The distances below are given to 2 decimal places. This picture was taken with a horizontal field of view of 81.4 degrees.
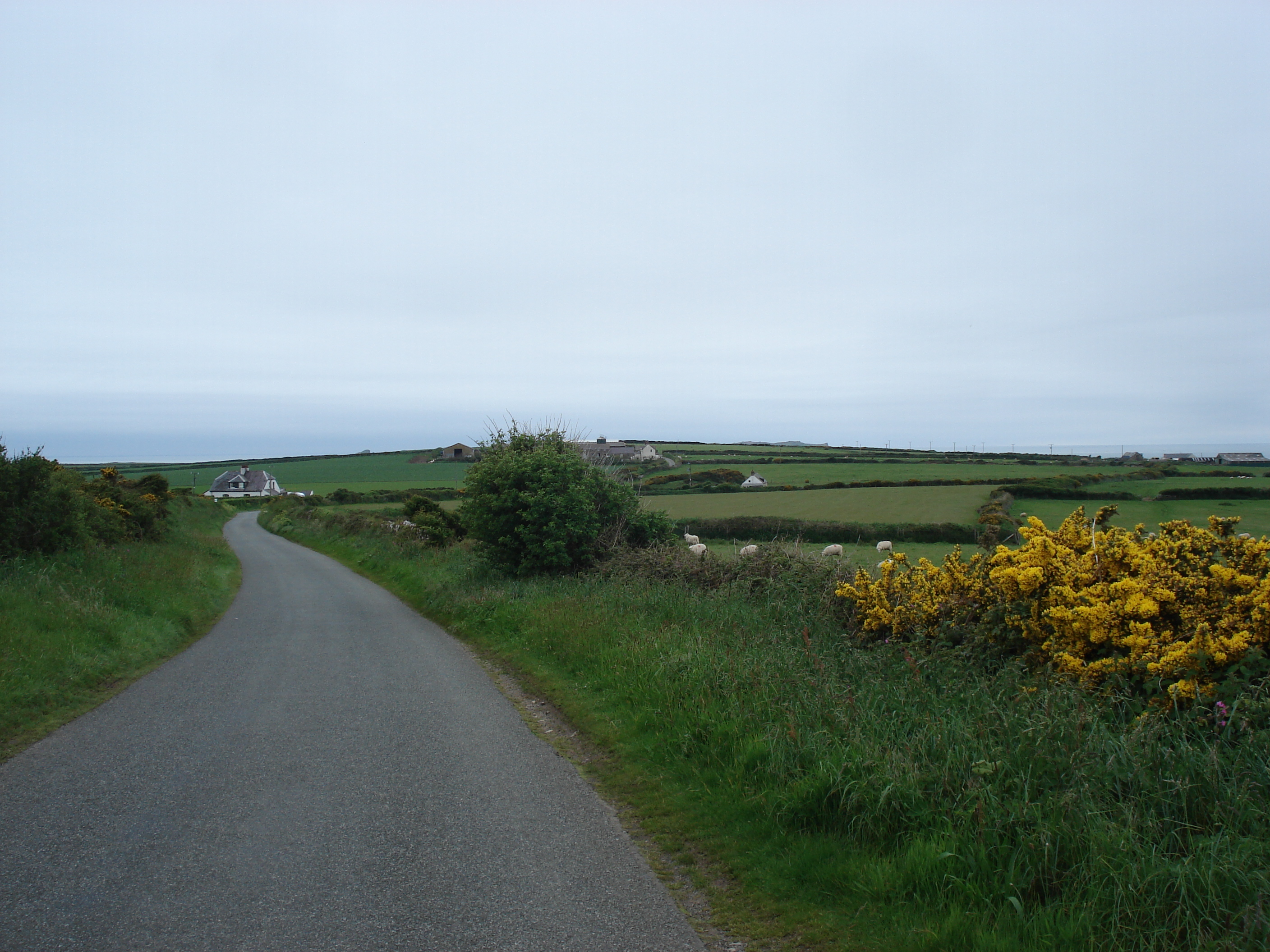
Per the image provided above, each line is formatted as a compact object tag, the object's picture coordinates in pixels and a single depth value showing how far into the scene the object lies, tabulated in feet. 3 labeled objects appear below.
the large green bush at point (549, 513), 54.39
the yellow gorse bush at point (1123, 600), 18.52
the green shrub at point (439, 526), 86.22
